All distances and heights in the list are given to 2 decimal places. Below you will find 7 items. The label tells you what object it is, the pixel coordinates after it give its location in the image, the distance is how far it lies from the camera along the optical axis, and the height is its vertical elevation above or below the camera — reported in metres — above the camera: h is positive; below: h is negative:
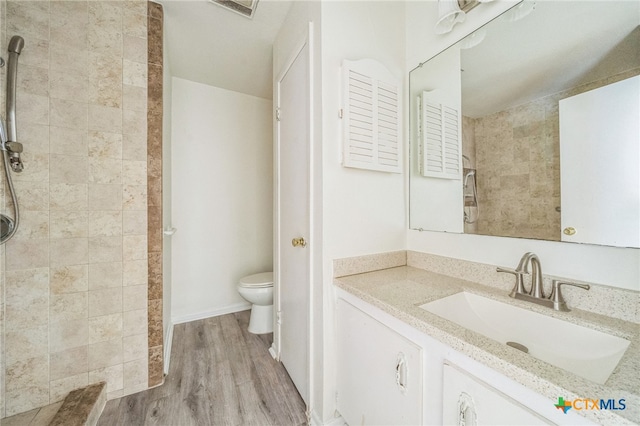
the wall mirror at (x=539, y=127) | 0.73 +0.34
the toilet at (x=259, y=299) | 2.03 -0.76
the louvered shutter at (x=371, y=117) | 1.14 +0.50
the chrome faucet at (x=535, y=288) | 0.80 -0.28
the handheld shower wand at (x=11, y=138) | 1.09 +0.37
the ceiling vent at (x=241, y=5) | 1.44 +1.33
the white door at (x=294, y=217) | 1.27 -0.02
